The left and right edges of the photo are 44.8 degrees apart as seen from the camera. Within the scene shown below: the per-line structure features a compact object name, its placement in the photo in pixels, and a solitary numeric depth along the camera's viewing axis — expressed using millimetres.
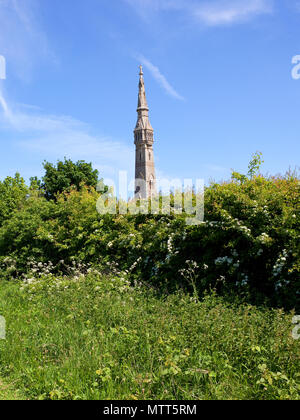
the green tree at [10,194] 18872
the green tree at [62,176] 28625
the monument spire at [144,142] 56719
